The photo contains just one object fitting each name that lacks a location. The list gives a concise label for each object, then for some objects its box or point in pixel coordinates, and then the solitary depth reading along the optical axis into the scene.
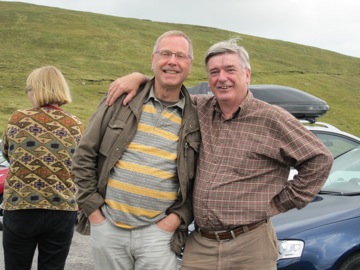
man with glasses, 2.86
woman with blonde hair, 3.49
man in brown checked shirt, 2.85
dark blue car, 3.73
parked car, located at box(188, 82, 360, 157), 7.12
